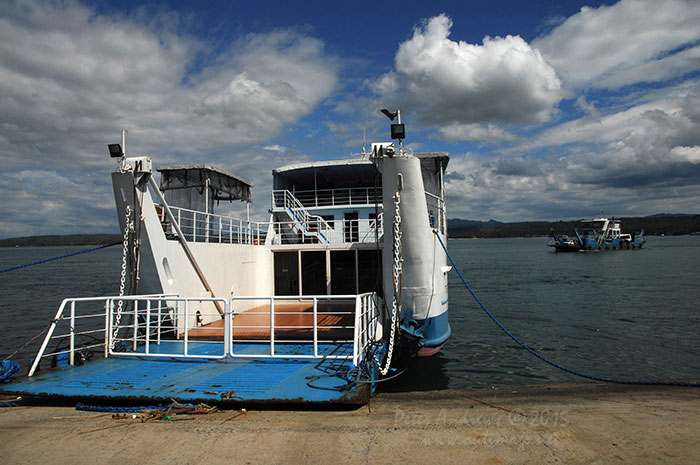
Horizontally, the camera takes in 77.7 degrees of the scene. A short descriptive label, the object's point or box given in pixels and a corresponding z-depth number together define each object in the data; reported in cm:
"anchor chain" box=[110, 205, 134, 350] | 865
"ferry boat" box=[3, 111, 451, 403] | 632
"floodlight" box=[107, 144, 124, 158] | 856
